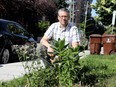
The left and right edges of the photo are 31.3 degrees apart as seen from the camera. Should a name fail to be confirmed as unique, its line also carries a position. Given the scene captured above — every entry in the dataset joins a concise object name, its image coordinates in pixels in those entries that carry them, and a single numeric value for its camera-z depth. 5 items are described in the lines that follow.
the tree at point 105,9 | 17.94
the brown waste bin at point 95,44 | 11.64
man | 3.67
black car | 7.39
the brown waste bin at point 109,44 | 11.51
